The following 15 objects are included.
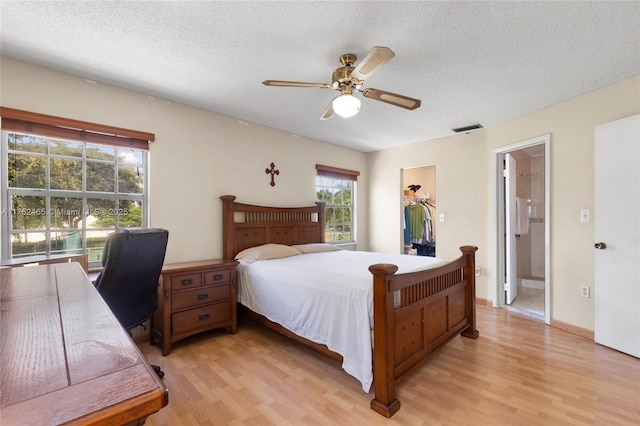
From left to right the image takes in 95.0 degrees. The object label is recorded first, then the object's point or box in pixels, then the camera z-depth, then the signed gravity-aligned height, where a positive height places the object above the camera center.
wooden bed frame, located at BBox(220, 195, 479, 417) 1.79 -0.70
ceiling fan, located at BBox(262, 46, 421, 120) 1.99 +0.88
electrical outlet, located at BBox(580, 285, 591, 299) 2.82 -0.79
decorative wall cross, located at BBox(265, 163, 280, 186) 3.86 +0.53
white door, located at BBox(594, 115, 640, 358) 2.42 -0.21
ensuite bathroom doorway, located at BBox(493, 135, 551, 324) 3.57 -0.27
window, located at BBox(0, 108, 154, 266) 2.29 +0.26
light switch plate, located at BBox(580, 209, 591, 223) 2.83 -0.05
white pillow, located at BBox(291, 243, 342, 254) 3.68 -0.46
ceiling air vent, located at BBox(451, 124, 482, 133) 3.72 +1.07
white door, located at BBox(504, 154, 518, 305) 3.78 -0.14
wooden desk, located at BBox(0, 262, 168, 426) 0.35 -0.23
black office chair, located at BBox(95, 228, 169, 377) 1.87 -0.40
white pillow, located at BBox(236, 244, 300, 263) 3.13 -0.45
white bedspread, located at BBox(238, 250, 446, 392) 1.92 -0.67
